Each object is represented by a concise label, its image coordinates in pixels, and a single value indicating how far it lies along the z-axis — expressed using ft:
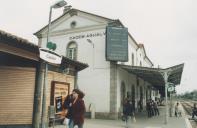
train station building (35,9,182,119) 77.10
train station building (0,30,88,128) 43.04
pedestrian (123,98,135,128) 58.08
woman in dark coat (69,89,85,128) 30.48
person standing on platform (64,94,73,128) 31.01
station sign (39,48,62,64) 26.30
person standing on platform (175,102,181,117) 94.25
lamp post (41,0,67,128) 29.00
